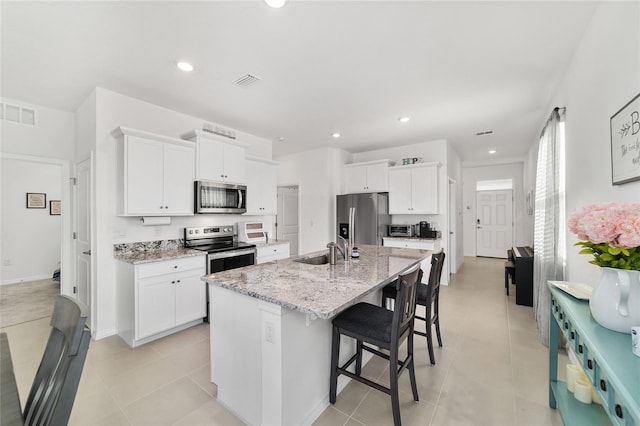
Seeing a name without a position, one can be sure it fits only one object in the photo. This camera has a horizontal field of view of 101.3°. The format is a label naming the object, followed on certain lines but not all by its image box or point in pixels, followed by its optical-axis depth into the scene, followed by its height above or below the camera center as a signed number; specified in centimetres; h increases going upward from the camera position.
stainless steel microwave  346 +20
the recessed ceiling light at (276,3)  172 +138
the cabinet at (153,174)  289 +44
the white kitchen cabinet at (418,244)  464 -61
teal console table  82 -59
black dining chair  78 -52
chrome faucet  257 -39
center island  150 -80
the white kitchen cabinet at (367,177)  531 +72
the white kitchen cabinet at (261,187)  425 +41
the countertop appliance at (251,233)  399 -34
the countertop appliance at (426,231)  493 -39
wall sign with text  133 +36
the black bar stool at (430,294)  235 -80
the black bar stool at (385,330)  162 -79
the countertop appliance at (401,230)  520 -40
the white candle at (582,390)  158 -111
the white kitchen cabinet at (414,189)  484 +41
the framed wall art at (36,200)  530 +24
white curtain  256 -6
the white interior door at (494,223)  744 -36
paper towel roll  318 -11
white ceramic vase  108 -38
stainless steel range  331 -49
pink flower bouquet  102 -9
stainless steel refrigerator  507 -10
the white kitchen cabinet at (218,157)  347 +76
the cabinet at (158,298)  269 -95
